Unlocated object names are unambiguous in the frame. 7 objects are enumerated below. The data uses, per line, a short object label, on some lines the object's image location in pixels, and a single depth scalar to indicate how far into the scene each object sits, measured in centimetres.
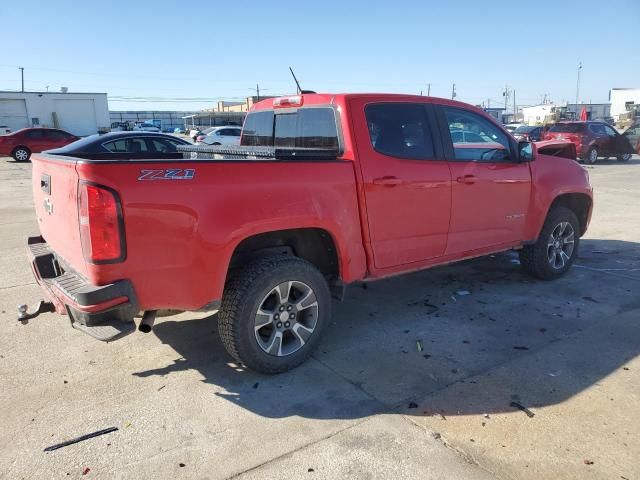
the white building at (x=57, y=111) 4772
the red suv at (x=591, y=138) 2131
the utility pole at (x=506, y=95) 9250
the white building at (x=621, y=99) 5227
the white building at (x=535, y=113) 5698
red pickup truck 304
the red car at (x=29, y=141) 2369
